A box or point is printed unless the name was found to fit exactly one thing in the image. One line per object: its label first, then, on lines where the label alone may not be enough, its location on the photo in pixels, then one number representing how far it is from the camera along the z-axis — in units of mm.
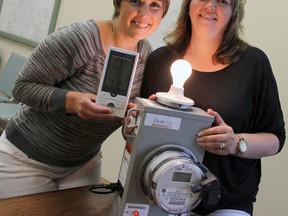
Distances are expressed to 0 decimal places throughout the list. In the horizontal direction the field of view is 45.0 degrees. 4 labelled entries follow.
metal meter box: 637
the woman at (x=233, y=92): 891
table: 757
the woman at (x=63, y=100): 960
